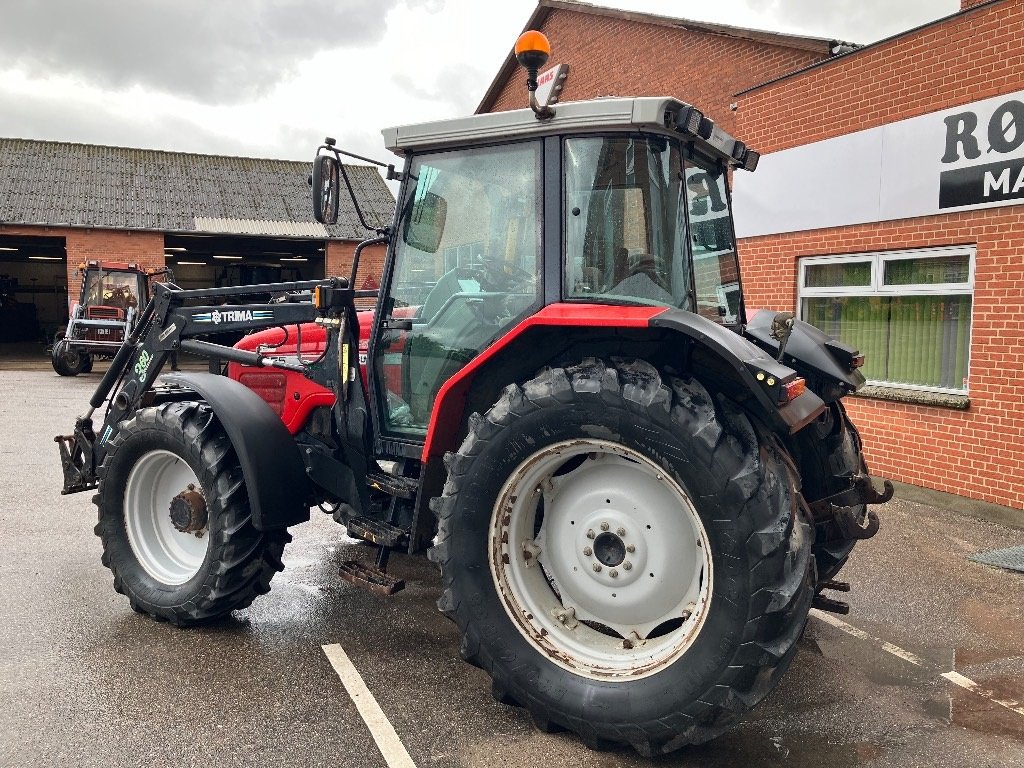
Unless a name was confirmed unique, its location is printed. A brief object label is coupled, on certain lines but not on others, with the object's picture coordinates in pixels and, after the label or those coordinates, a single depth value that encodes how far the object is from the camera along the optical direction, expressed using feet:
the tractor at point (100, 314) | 57.72
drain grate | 17.16
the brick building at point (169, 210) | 73.05
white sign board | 20.48
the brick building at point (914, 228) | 20.61
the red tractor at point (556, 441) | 8.70
